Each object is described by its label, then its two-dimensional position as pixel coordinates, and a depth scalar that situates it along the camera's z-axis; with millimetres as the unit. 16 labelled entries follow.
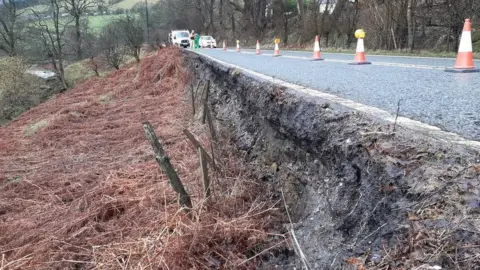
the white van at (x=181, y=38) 32422
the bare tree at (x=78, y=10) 34375
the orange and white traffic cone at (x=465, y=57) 5578
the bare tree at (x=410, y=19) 14359
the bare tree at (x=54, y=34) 30884
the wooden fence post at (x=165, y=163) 3271
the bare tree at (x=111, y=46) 29156
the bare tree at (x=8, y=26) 32156
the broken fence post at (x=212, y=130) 5302
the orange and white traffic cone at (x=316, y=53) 10520
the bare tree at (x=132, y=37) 29281
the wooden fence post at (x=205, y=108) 5723
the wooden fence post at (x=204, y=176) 3545
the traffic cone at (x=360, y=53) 8336
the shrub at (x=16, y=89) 22734
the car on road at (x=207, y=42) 32875
